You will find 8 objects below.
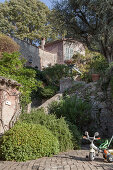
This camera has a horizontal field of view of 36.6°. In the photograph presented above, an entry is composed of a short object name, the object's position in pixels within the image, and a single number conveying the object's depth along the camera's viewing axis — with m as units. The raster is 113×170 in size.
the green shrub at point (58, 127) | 5.64
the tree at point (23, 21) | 22.46
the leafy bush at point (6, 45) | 11.40
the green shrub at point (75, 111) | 7.33
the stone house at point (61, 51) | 21.21
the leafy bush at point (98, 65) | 13.98
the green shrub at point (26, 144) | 4.48
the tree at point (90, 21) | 10.60
